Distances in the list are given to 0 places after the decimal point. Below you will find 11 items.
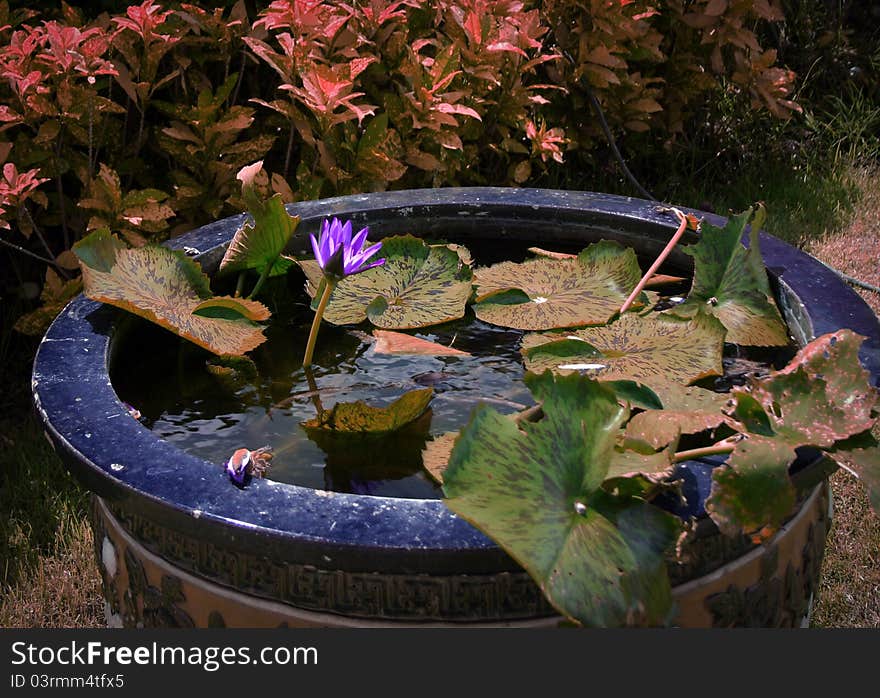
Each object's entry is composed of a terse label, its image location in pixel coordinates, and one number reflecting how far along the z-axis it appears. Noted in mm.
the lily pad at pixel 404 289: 2395
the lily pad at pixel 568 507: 2018
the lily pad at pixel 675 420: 2111
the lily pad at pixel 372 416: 2200
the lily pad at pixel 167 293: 2304
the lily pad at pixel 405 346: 2337
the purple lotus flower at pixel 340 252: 2258
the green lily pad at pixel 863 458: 2069
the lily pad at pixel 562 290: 2378
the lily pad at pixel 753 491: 2051
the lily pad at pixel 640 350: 2255
